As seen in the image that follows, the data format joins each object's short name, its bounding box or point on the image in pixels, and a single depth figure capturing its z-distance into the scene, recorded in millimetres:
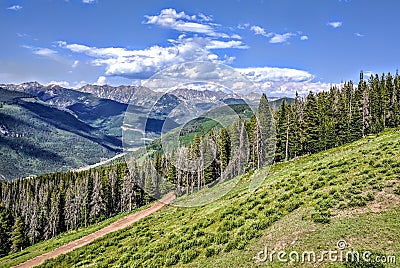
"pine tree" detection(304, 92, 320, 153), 87500
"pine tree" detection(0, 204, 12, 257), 91250
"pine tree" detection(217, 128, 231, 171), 67875
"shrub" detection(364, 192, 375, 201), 19211
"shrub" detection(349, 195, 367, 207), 18891
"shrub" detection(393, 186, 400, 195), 19078
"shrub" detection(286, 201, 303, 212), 21538
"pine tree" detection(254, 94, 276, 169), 49119
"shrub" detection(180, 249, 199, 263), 19797
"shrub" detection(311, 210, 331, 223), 17959
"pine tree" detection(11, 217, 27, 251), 96625
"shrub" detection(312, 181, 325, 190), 24516
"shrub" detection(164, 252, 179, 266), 20375
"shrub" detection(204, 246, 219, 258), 19280
